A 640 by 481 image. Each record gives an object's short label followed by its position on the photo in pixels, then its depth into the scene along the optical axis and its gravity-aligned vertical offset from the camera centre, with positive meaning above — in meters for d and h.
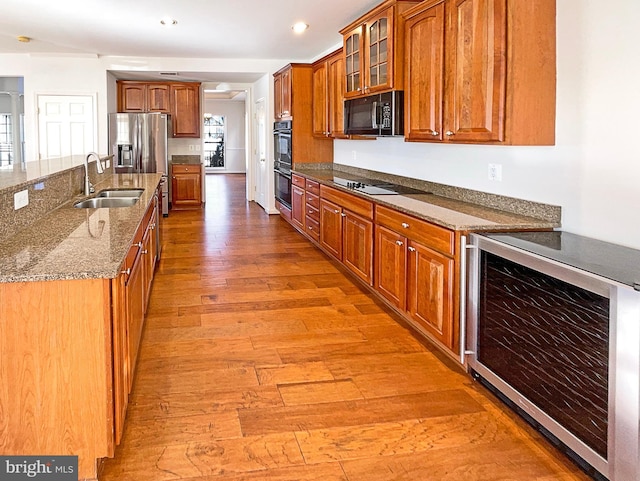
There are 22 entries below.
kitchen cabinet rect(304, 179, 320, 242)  6.51 -0.28
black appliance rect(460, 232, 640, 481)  2.00 -0.61
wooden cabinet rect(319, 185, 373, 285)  4.72 -0.41
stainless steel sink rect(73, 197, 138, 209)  4.50 -0.13
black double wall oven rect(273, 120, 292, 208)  8.17 +0.33
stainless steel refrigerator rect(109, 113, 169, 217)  9.04 +0.64
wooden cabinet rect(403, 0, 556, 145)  3.12 +0.62
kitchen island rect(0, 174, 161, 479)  2.07 -0.60
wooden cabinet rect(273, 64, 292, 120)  8.12 +1.30
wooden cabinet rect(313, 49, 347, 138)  6.52 +1.03
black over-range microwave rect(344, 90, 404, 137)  4.48 +0.56
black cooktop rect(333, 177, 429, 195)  4.85 -0.03
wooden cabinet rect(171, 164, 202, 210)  10.34 -0.05
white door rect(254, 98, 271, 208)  9.68 +0.45
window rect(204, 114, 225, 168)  18.65 +1.50
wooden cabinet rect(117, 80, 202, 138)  9.88 +1.39
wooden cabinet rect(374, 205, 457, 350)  3.27 -0.54
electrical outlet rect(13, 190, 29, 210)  2.82 -0.07
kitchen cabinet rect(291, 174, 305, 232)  7.28 -0.22
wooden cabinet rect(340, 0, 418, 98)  4.42 +1.08
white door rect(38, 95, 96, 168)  8.68 +0.87
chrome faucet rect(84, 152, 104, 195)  4.64 +0.04
